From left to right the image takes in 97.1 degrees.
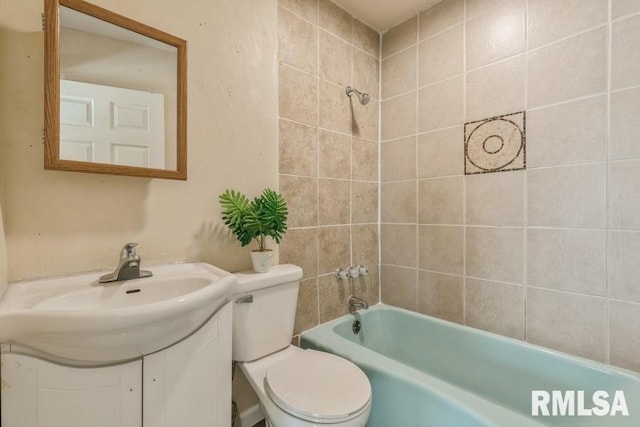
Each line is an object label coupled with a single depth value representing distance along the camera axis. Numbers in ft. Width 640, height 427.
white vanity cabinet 2.13
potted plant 3.93
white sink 1.99
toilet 2.93
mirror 2.79
